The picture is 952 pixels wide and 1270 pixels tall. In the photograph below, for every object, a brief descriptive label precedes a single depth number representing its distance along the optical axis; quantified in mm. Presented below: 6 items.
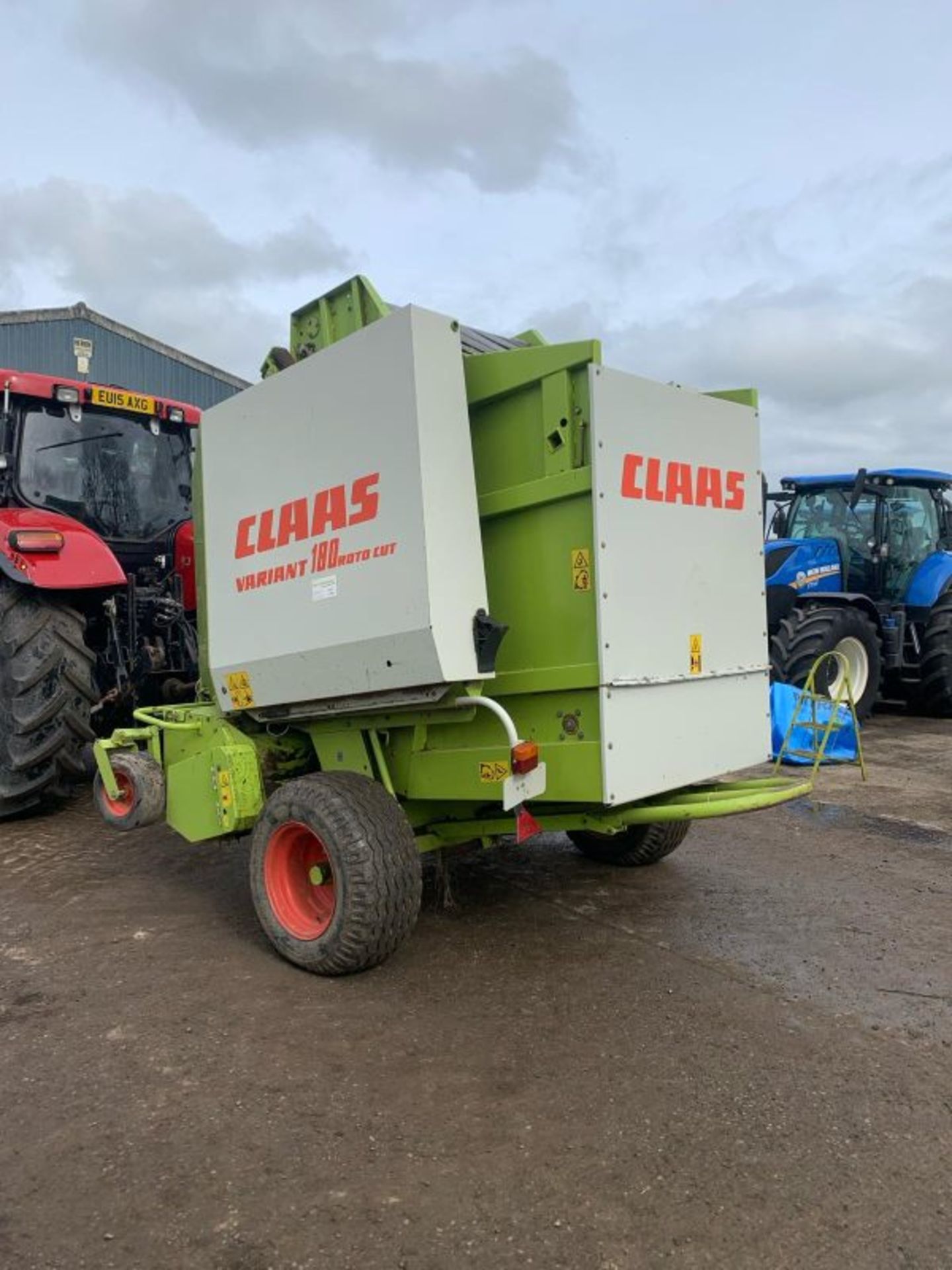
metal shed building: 16797
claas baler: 2971
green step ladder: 4750
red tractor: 4910
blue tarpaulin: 6957
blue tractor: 8828
